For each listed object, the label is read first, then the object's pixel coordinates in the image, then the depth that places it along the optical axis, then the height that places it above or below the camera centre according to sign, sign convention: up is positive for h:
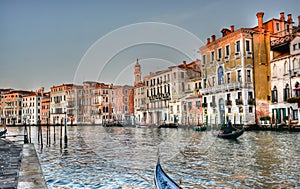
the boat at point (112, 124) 56.72 -2.53
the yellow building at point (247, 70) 30.92 +4.14
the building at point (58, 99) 76.06 +3.35
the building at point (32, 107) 82.62 +1.34
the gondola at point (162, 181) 5.52 -1.38
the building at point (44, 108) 81.96 +1.02
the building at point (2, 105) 86.75 +1.97
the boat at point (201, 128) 30.77 -1.92
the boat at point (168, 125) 41.03 -2.16
